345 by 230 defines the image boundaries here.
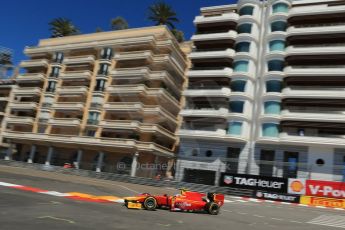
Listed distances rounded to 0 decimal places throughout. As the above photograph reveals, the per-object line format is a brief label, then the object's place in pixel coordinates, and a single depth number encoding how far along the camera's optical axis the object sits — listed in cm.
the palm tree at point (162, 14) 7150
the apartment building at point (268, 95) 4456
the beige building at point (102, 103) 5434
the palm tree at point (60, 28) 8181
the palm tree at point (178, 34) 7321
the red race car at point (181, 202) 1623
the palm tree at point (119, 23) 8244
